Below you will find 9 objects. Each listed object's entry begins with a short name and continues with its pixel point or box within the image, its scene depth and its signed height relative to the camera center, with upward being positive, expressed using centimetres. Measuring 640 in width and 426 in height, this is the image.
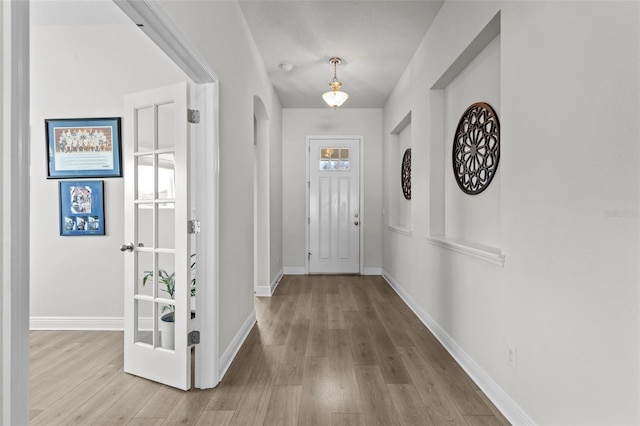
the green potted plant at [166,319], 238 -73
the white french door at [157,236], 221 -17
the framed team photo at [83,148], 326 +54
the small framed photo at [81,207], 329 +1
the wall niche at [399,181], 475 +39
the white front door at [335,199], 596 +16
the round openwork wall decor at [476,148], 237 +43
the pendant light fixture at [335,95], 407 +128
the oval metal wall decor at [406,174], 462 +45
